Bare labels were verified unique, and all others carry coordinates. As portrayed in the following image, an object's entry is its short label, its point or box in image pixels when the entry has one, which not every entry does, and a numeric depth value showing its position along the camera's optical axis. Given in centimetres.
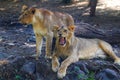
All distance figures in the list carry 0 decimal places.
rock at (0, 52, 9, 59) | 930
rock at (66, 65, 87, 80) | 790
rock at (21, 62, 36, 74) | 820
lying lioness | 749
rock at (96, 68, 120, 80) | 795
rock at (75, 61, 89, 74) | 809
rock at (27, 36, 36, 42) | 1127
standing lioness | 799
